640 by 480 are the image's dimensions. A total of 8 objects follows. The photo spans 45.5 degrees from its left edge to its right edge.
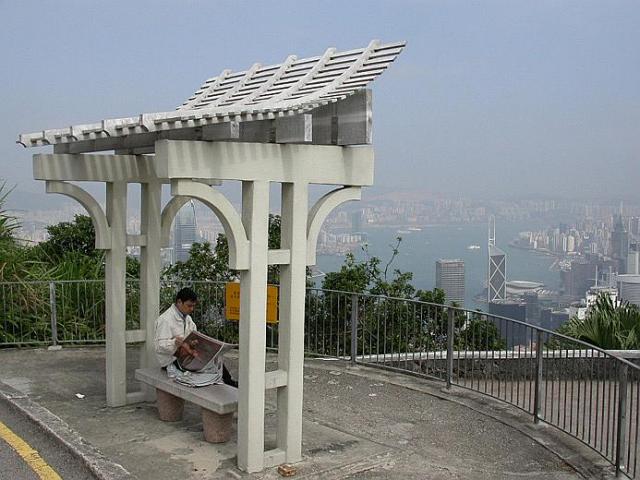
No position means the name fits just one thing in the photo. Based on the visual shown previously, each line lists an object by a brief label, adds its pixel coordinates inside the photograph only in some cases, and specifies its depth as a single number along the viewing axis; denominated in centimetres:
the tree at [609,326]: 1135
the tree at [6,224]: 1455
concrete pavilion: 588
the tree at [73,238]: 1650
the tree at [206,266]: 1441
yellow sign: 943
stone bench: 682
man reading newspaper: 738
